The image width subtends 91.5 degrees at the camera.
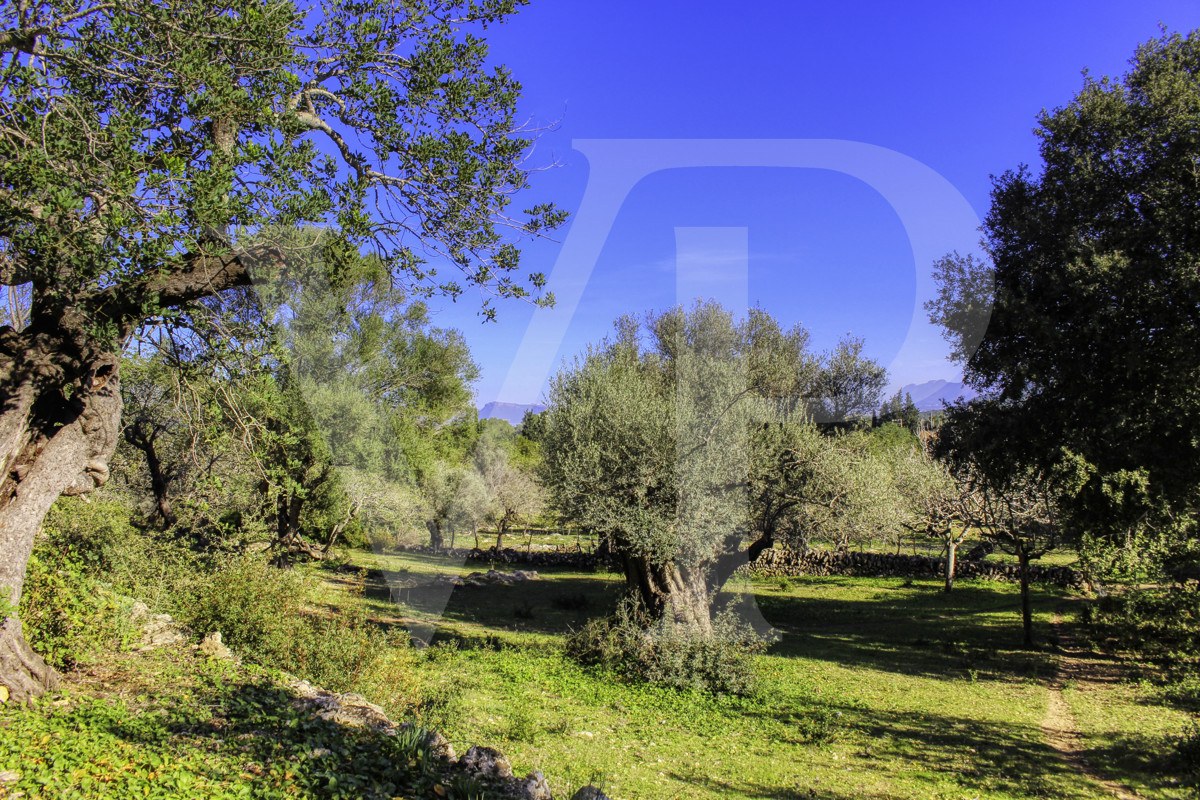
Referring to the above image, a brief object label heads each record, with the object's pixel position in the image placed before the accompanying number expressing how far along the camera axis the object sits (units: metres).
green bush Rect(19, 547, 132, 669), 6.18
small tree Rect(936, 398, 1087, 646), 12.38
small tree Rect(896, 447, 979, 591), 20.80
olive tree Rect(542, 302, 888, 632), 12.13
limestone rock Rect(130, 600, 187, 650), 7.65
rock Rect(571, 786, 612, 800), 5.15
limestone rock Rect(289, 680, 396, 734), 6.13
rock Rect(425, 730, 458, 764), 5.70
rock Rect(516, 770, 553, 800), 5.15
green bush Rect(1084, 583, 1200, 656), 11.22
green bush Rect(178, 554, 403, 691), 8.03
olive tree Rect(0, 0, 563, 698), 5.15
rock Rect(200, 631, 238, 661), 7.64
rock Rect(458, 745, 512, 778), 5.49
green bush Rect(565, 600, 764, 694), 11.10
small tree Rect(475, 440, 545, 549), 31.05
